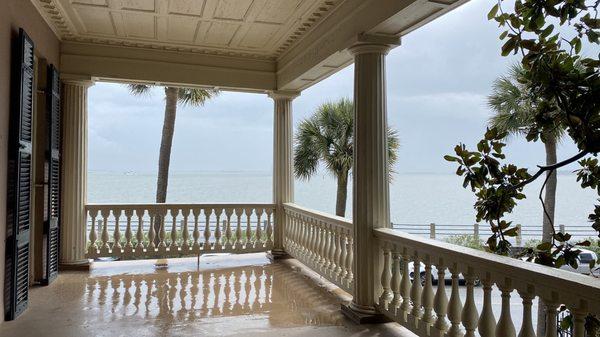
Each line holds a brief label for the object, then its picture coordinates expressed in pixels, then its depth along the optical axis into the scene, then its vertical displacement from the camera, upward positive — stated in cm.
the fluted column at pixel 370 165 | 417 +13
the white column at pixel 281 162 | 719 +27
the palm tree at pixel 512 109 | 739 +120
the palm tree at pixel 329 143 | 1102 +90
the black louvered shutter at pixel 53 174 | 537 +6
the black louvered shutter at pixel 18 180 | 405 -2
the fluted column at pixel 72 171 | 615 +11
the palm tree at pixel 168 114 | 1179 +172
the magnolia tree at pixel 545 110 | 154 +25
